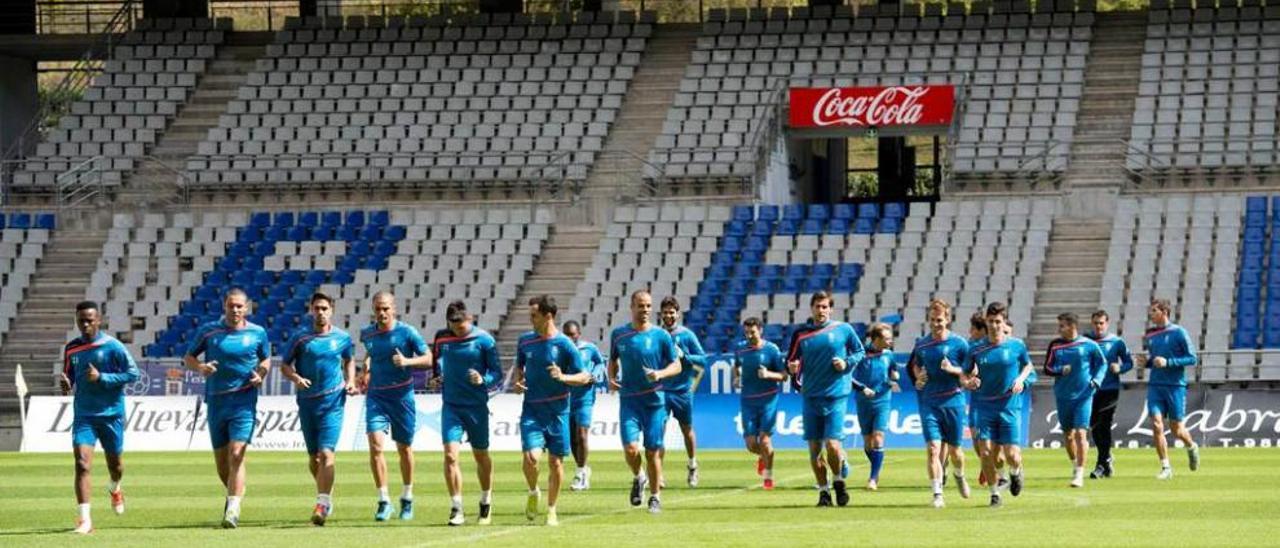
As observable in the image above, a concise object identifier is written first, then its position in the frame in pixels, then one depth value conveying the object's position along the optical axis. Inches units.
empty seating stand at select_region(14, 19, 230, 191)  2025.1
